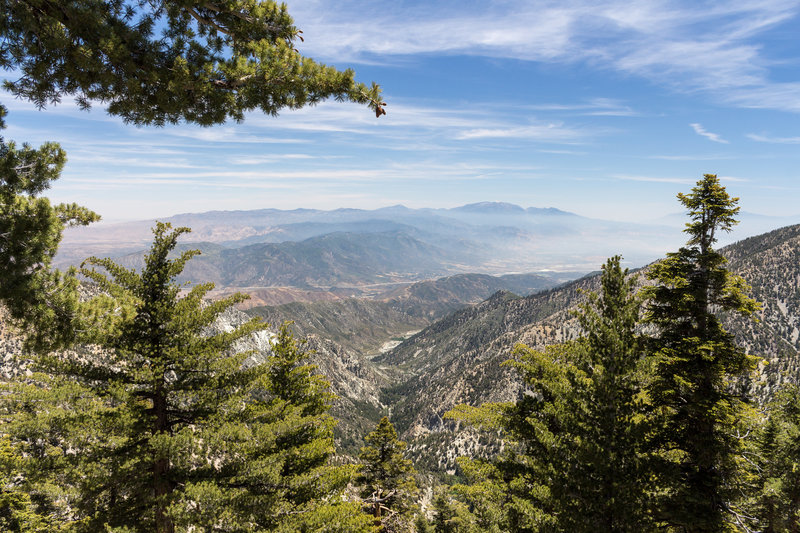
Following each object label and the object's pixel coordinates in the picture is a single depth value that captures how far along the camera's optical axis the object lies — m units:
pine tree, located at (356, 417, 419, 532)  27.25
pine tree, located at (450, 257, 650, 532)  11.17
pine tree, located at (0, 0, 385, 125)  6.05
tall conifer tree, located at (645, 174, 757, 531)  12.34
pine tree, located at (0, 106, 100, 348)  6.69
